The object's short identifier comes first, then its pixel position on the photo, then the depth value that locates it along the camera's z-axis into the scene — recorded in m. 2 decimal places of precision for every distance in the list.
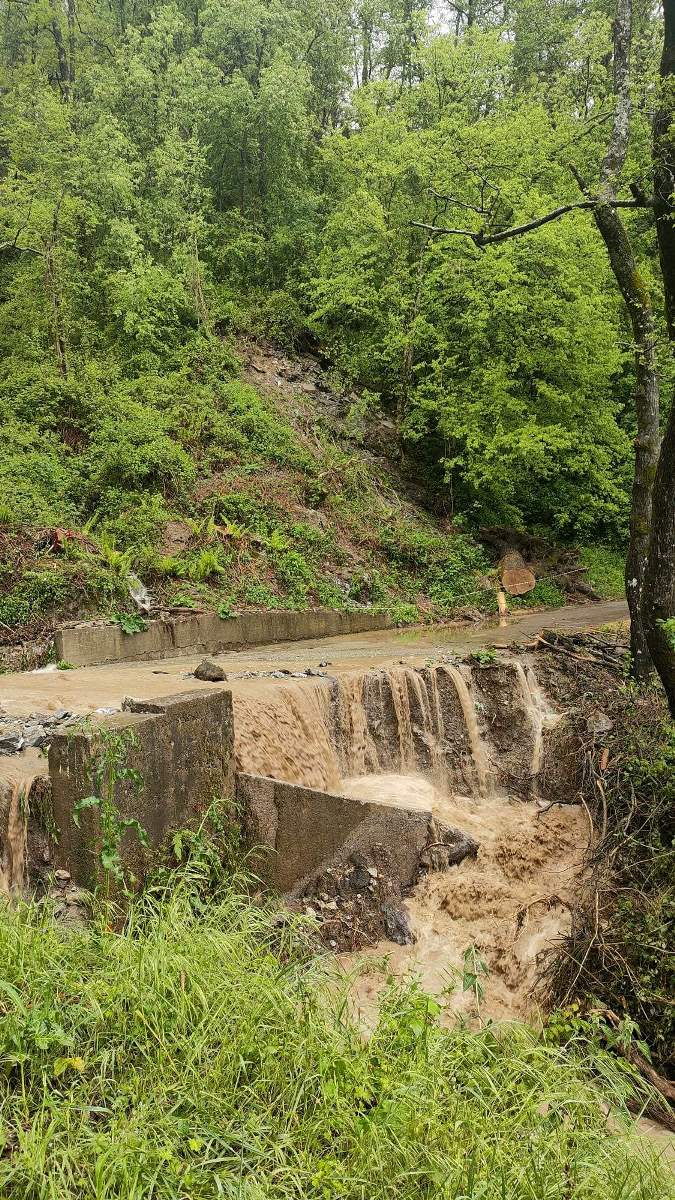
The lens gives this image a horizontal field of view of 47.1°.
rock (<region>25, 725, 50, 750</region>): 6.24
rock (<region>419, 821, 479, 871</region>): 7.35
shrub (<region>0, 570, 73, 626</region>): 10.75
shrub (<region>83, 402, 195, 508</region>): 13.47
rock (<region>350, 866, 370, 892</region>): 6.85
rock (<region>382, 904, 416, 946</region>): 6.48
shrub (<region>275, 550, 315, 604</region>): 14.13
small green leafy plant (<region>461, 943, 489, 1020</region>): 4.30
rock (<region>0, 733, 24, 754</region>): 6.08
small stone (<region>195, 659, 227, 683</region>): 8.78
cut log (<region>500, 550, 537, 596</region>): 17.17
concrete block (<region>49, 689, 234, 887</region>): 5.19
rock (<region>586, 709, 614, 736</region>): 8.61
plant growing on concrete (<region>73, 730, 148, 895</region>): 5.20
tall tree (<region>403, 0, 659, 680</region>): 7.71
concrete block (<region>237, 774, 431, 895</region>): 6.65
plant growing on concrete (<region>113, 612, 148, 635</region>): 11.15
